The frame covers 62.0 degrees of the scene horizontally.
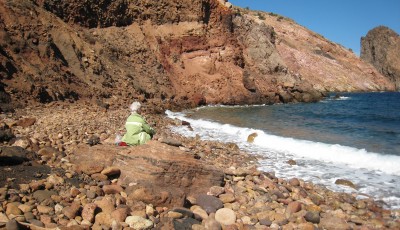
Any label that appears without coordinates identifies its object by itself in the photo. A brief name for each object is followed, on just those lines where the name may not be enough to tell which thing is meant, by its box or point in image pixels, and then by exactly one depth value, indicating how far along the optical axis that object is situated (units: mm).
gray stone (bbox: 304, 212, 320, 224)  5633
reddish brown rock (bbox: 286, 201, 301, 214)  5907
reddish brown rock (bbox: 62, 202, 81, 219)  4527
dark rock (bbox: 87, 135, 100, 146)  7957
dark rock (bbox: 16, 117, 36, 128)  9667
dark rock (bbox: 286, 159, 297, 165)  9953
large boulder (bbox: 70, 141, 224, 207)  5398
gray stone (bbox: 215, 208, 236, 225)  5273
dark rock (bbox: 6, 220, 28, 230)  3762
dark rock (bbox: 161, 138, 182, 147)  7437
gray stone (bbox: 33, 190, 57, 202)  4832
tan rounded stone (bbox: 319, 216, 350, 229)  5480
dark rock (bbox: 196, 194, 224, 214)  5586
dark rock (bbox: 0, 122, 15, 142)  7493
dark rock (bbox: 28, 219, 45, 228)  4102
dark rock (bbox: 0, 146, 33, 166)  5785
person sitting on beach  7324
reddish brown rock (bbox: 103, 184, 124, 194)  5386
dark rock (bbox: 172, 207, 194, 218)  5129
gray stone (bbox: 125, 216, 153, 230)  4531
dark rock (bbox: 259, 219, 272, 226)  5375
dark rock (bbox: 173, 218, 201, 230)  4777
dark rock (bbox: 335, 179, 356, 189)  7887
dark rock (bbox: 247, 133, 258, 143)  13637
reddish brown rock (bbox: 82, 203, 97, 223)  4532
